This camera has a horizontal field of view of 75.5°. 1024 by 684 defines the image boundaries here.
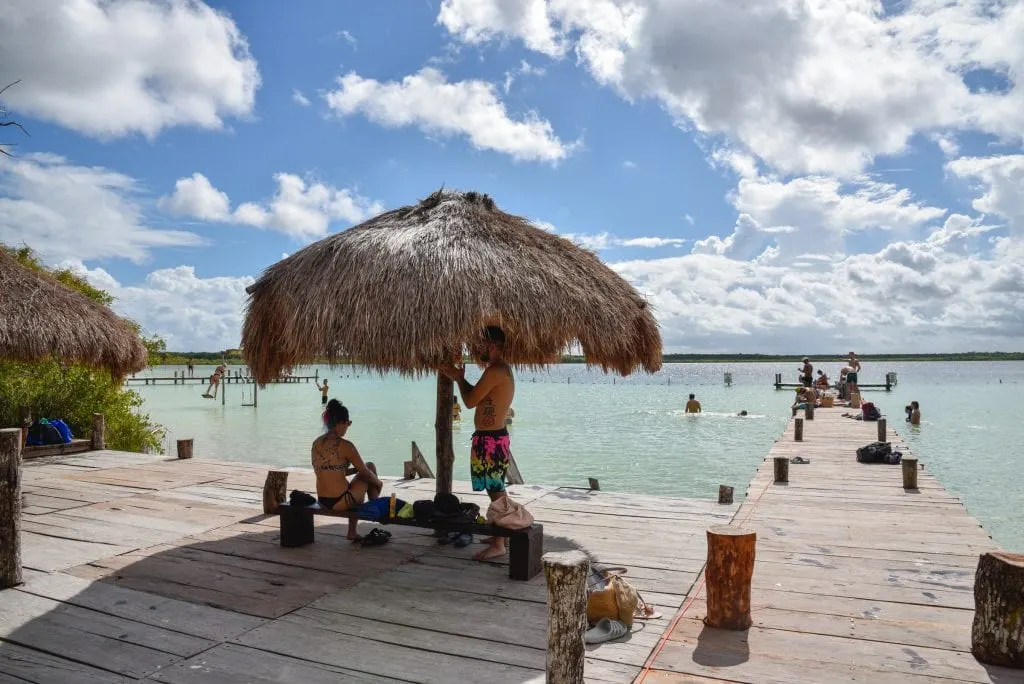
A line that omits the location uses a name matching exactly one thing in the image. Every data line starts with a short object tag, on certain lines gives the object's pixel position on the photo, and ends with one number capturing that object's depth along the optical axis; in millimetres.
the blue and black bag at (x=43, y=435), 10797
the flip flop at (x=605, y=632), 3814
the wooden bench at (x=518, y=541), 4773
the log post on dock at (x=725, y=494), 7402
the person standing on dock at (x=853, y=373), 25012
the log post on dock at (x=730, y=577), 3967
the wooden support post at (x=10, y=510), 4629
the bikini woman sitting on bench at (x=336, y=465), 5363
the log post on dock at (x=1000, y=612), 3477
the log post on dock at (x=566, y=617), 2777
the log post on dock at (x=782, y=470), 9539
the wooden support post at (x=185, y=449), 10406
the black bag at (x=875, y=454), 11531
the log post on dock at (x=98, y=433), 11453
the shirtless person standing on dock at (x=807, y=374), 28406
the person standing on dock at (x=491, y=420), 5180
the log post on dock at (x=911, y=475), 8938
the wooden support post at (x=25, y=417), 11641
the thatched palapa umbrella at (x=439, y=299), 4840
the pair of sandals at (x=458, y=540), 5754
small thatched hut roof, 7203
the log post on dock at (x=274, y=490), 6871
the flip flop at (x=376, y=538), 5762
